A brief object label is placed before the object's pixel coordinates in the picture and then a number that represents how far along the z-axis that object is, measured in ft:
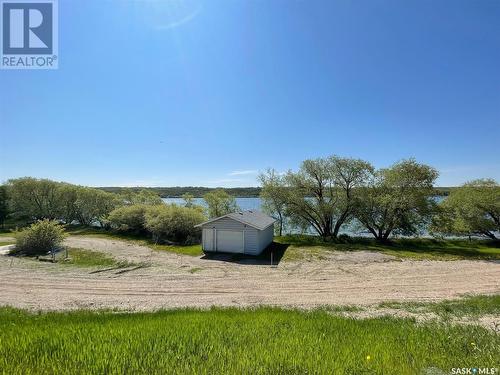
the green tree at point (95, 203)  171.32
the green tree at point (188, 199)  163.44
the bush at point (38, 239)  92.17
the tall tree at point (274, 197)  123.34
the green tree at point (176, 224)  117.19
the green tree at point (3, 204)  171.63
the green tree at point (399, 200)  108.06
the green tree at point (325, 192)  116.47
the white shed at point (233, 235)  87.81
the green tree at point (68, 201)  172.14
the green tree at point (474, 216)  111.24
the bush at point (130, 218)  138.31
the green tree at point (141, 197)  169.09
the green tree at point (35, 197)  169.68
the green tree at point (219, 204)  149.59
